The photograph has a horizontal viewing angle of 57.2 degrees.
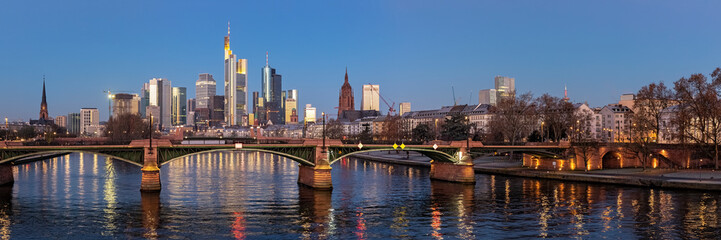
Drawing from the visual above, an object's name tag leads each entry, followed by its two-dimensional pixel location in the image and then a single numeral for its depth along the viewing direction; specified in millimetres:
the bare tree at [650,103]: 114062
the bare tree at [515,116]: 144625
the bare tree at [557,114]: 145800
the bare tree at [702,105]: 105625
